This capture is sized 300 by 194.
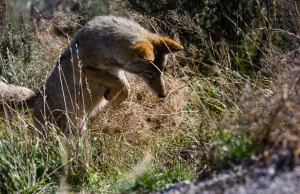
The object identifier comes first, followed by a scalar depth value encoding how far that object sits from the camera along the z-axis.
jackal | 14.37
